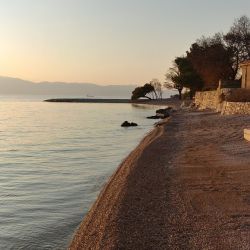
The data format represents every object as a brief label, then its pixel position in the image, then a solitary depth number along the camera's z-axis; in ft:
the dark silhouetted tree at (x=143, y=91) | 300.00
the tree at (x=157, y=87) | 324.28
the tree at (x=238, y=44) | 144.67
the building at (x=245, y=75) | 100.23
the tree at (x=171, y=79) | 247.35
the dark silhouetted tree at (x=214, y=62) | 139.81
